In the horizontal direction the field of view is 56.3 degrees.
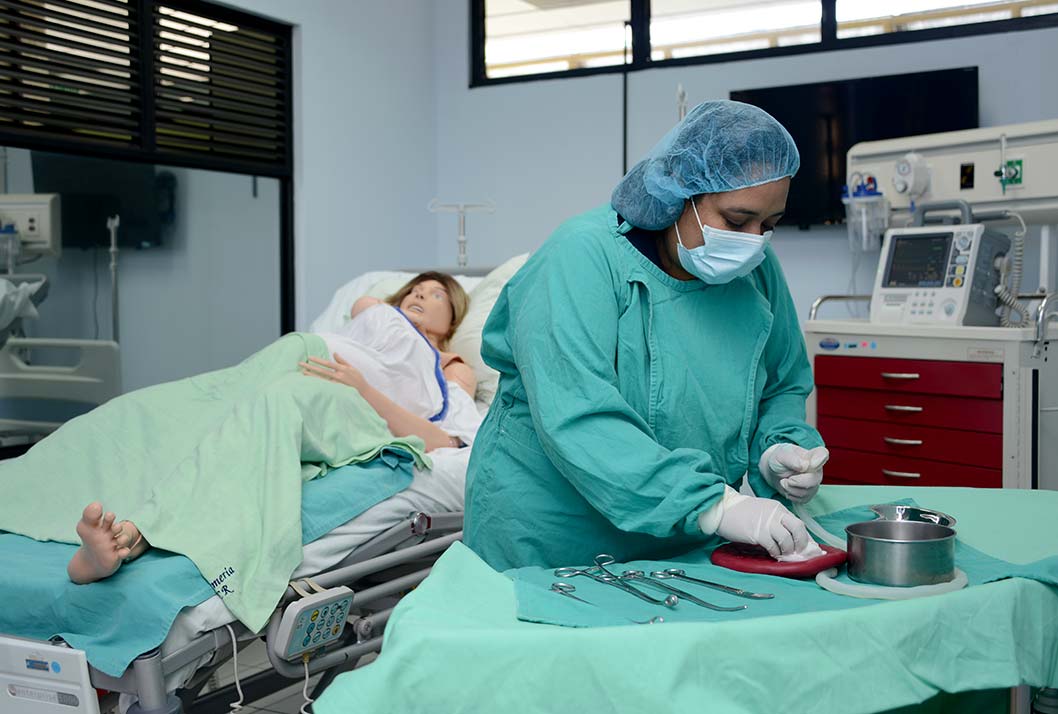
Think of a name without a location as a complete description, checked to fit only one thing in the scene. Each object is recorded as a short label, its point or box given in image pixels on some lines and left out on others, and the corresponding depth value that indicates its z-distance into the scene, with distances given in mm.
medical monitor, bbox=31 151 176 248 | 3455
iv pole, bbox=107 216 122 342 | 3629
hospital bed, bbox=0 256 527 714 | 1732
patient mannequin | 1698
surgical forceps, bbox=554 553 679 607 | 1046
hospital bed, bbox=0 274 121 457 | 3297
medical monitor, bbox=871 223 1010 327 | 2947
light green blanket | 1849
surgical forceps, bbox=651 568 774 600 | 1085
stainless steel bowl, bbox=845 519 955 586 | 1096
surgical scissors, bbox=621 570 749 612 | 1036
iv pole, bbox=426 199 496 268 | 3992
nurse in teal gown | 1234
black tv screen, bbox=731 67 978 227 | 3787
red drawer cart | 2777
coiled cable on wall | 2980
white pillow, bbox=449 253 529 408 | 3115
